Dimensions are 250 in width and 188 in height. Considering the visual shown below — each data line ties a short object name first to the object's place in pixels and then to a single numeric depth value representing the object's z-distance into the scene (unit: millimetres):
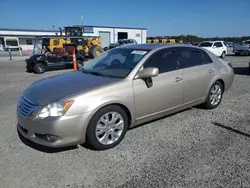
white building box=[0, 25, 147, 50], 41216
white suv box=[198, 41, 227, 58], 18812
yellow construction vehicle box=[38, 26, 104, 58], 15167
